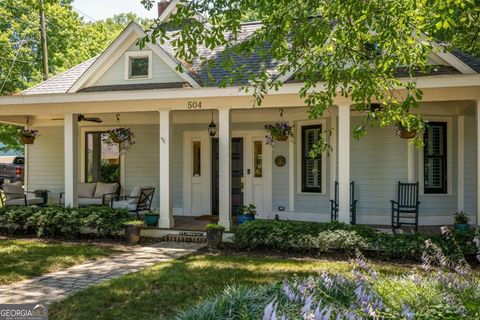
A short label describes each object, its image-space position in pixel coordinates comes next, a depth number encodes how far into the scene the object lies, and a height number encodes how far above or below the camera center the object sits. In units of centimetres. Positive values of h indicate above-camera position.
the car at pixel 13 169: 2306 -16
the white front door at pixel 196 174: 1145 -22
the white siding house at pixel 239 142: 863 +57
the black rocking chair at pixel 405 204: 925 -86
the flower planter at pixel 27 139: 1118 +70
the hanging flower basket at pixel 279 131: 960 +78
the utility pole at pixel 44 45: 1845 +530
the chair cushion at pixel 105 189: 1162 -63
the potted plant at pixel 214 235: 794 -129
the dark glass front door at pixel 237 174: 1123 -22
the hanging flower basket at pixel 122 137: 1073 +73
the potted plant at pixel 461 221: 810 -112
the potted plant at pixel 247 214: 931 -106
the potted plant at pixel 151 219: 928 -116
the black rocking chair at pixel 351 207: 941 -93
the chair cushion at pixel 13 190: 1096 -63
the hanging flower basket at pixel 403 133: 845 +64
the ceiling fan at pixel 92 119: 1142 +129
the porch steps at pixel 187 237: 883 -150
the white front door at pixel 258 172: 1090 -17
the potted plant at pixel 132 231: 853 -131
